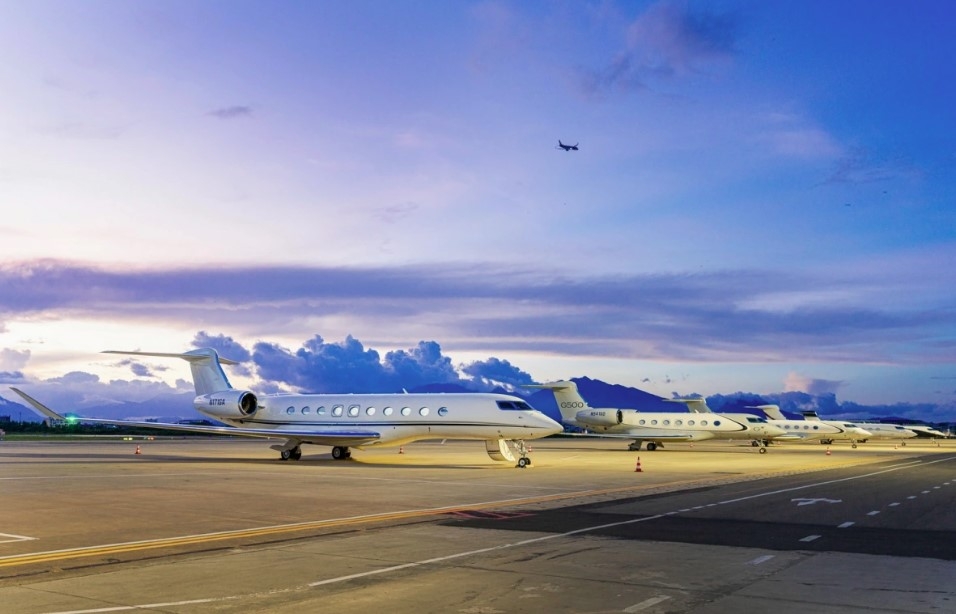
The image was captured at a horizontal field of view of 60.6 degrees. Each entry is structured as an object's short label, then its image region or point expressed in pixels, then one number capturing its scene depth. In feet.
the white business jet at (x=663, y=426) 193.47
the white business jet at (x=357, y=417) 106.01
